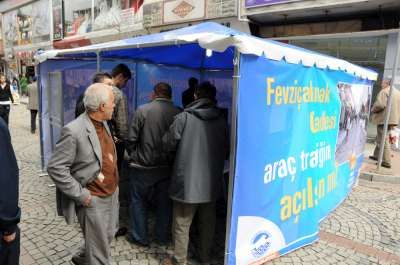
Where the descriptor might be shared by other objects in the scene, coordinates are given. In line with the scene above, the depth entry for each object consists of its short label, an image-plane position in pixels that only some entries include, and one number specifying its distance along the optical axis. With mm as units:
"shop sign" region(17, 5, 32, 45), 29734
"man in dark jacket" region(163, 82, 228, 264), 3080
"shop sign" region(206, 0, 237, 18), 12356
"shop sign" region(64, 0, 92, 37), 20984
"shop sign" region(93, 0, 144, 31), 16875
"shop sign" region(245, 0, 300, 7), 10927
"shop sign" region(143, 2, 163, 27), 15188
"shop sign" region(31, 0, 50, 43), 26328
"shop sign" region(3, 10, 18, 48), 33125
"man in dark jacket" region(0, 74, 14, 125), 8860
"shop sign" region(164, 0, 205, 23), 13570
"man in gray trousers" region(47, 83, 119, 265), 2379
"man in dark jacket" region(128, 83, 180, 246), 3496
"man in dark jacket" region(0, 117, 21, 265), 1782
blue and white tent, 2951
